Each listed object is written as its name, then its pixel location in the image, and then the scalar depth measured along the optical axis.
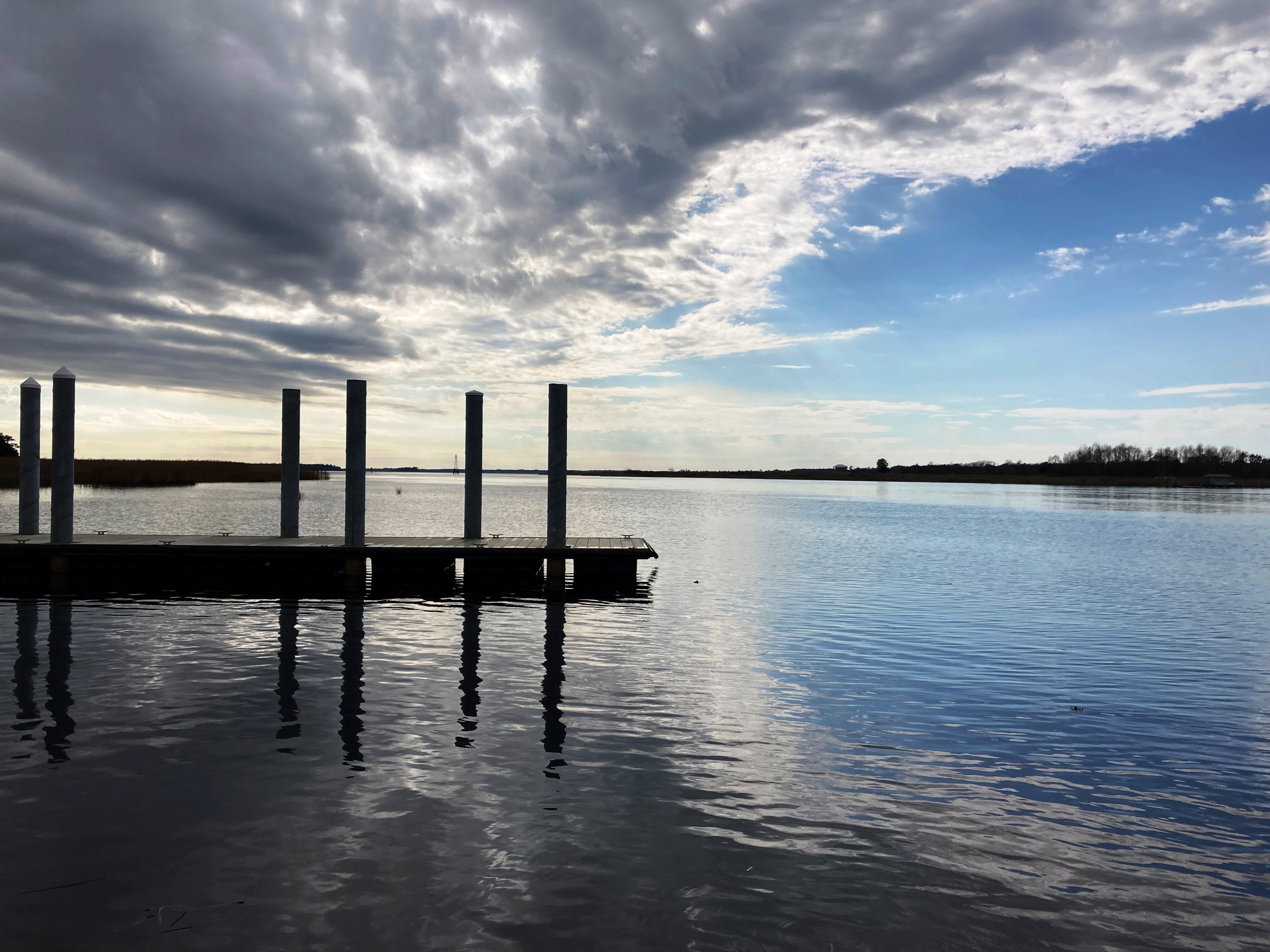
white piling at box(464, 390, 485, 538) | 24.84
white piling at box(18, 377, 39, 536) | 25.16
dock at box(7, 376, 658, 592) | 23.25
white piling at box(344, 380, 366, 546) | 23.31
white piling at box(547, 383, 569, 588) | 23.39
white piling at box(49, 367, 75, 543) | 23.00
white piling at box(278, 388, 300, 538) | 24.19
